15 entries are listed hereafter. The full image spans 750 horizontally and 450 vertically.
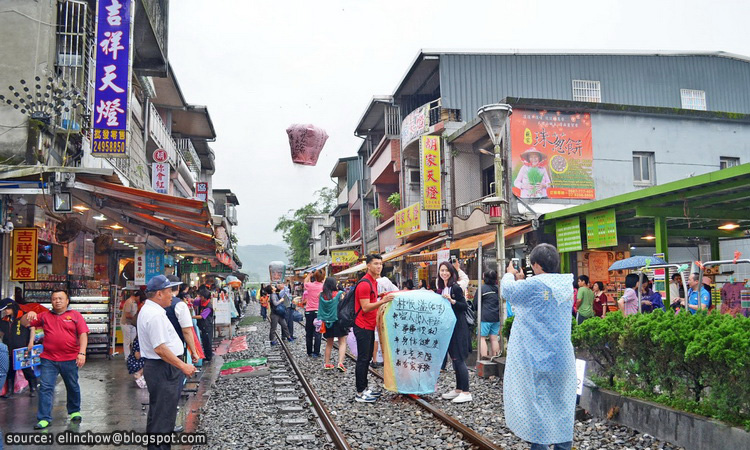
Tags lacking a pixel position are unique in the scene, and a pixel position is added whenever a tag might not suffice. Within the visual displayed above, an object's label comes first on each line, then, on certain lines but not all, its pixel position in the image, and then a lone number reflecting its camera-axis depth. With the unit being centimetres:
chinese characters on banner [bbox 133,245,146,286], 1634
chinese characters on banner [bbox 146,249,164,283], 1662
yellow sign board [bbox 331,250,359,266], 3666
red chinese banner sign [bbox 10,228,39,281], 995
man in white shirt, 511
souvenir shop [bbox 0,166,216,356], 849
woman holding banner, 812
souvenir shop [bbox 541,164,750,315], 1029
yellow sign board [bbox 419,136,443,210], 2077
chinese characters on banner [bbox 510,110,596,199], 1742
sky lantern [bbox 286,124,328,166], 1074
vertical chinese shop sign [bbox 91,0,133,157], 1014
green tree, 6091
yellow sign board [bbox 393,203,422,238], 2302
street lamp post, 1012
